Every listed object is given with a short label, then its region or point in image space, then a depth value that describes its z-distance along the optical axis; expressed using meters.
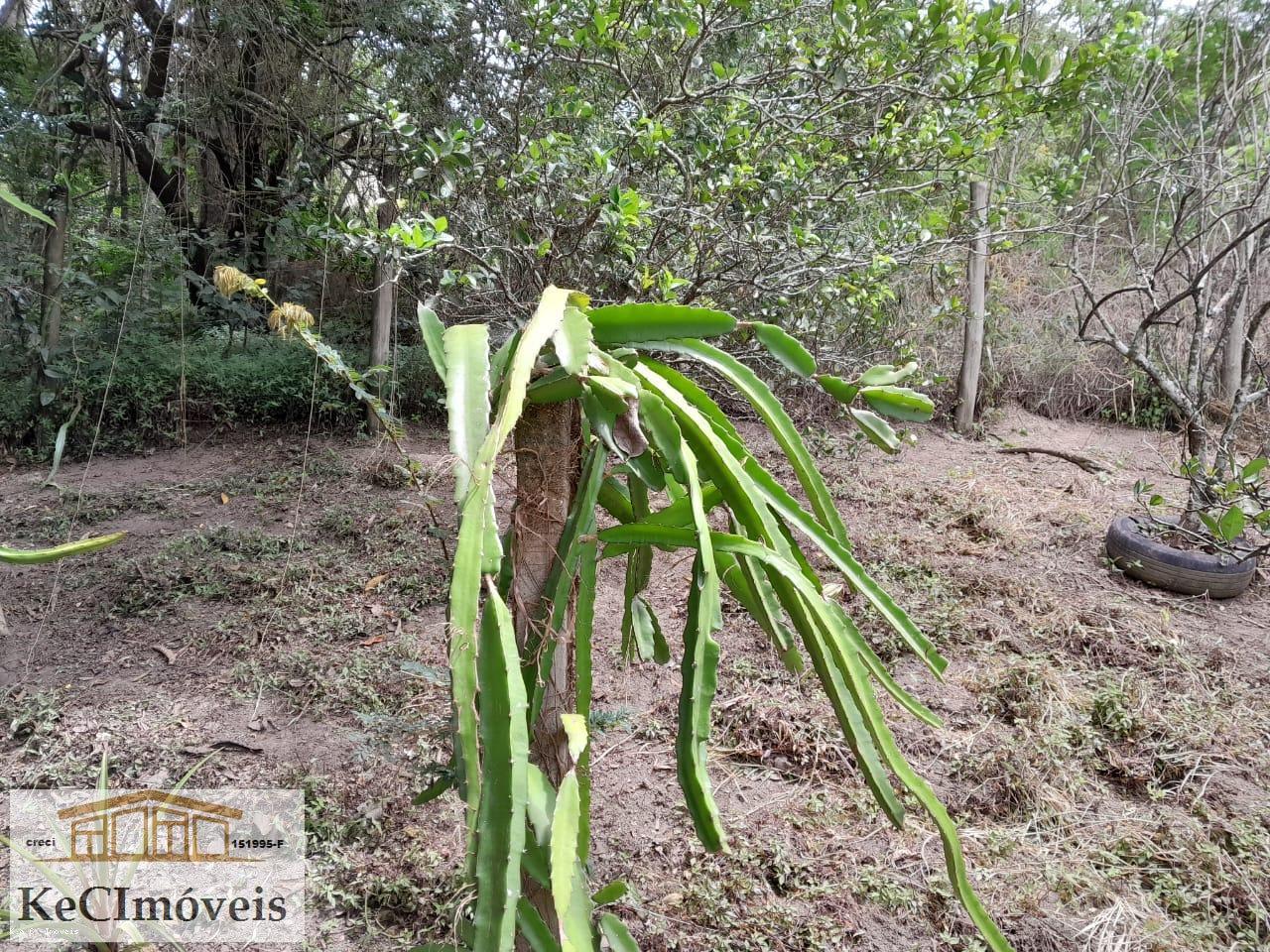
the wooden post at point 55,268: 4.45
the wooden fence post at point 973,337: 6.12
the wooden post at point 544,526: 1.12
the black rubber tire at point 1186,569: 3.43
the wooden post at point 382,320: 4.52
